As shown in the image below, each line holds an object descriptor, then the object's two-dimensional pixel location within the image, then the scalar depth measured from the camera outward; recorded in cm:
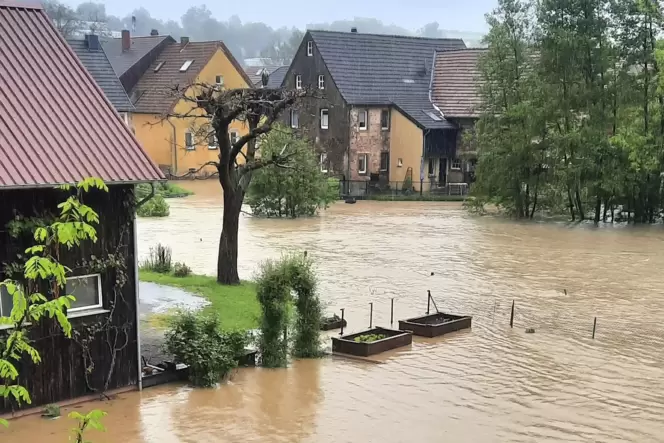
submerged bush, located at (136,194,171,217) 3706
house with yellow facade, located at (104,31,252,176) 5344
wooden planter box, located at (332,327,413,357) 1580
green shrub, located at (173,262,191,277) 2256
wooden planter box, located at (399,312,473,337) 1766
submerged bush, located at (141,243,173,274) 2339
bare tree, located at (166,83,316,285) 1973
